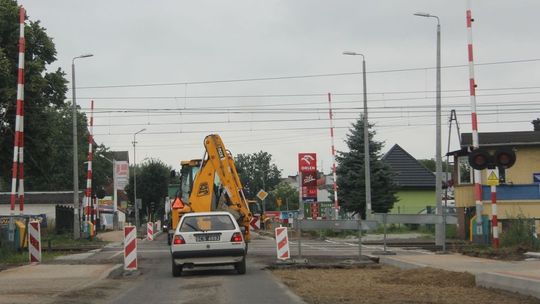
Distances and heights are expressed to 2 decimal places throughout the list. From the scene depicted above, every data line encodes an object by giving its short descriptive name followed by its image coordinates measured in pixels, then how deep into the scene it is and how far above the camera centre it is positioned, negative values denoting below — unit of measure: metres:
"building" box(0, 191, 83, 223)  60.59 +0.20
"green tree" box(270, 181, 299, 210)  133.12 +1.38
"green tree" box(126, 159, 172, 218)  89.12 +2.39
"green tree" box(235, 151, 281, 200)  163.75 +7.84
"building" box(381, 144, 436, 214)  65.50 +1.86
